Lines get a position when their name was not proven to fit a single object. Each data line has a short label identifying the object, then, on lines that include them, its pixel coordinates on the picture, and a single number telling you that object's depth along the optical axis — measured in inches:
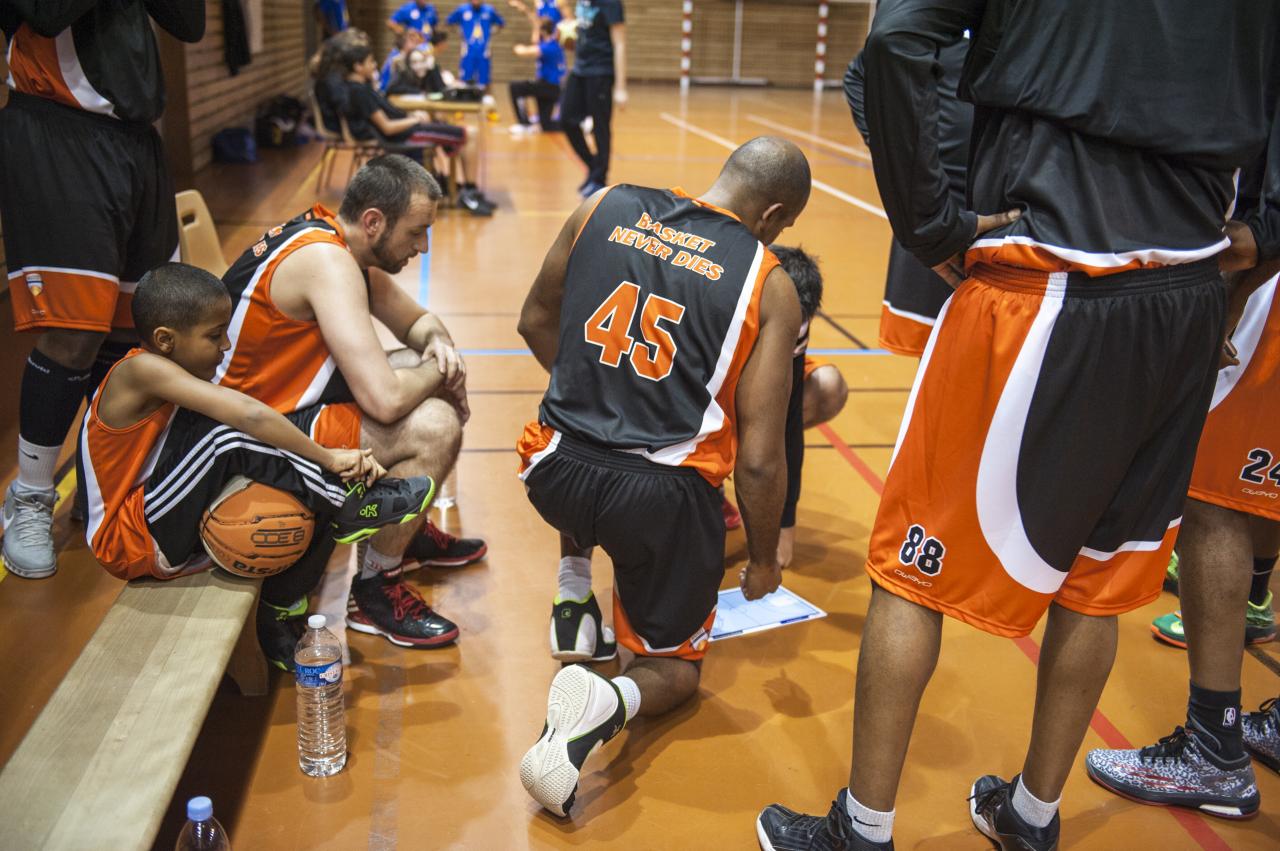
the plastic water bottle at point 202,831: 74.8
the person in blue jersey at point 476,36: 553.6
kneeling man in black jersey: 96.8
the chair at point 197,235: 151.8
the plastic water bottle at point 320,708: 92.9
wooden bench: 69.3
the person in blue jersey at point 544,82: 522.6
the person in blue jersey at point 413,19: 506.9
